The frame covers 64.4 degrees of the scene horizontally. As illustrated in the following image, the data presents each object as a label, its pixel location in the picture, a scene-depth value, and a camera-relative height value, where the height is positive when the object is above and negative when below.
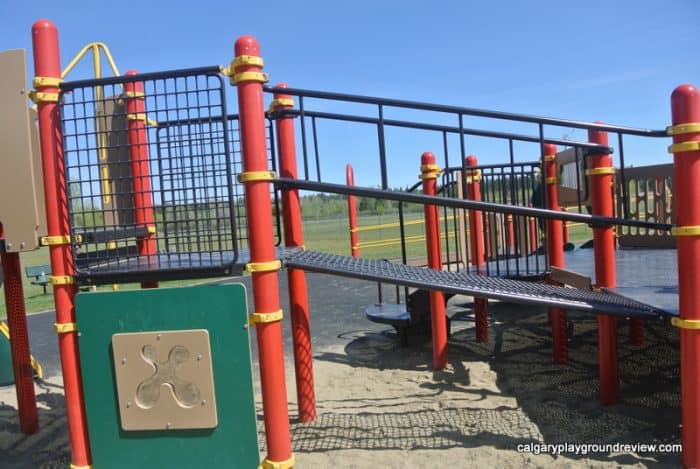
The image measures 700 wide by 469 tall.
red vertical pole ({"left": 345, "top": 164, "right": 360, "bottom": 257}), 7.39 -0.21
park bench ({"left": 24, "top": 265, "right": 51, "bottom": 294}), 11.82 -0.94
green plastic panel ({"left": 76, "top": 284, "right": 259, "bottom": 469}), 2.52 -0.72
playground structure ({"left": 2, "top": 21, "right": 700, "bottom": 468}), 2.52 -0.07
